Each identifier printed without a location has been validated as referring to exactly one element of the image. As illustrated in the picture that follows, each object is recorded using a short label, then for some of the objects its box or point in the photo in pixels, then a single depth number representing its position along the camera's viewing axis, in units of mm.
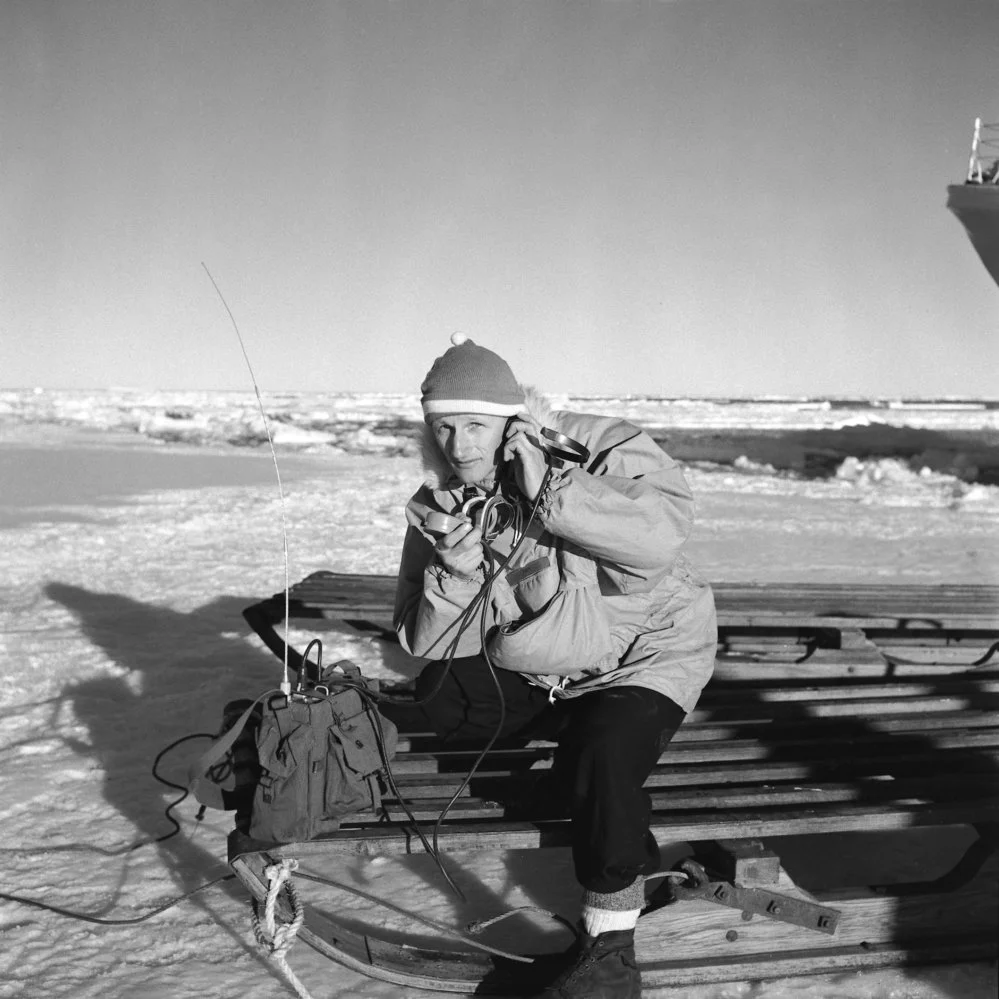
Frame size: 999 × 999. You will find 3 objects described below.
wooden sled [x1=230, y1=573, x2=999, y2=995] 2400
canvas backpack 2365
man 2314
